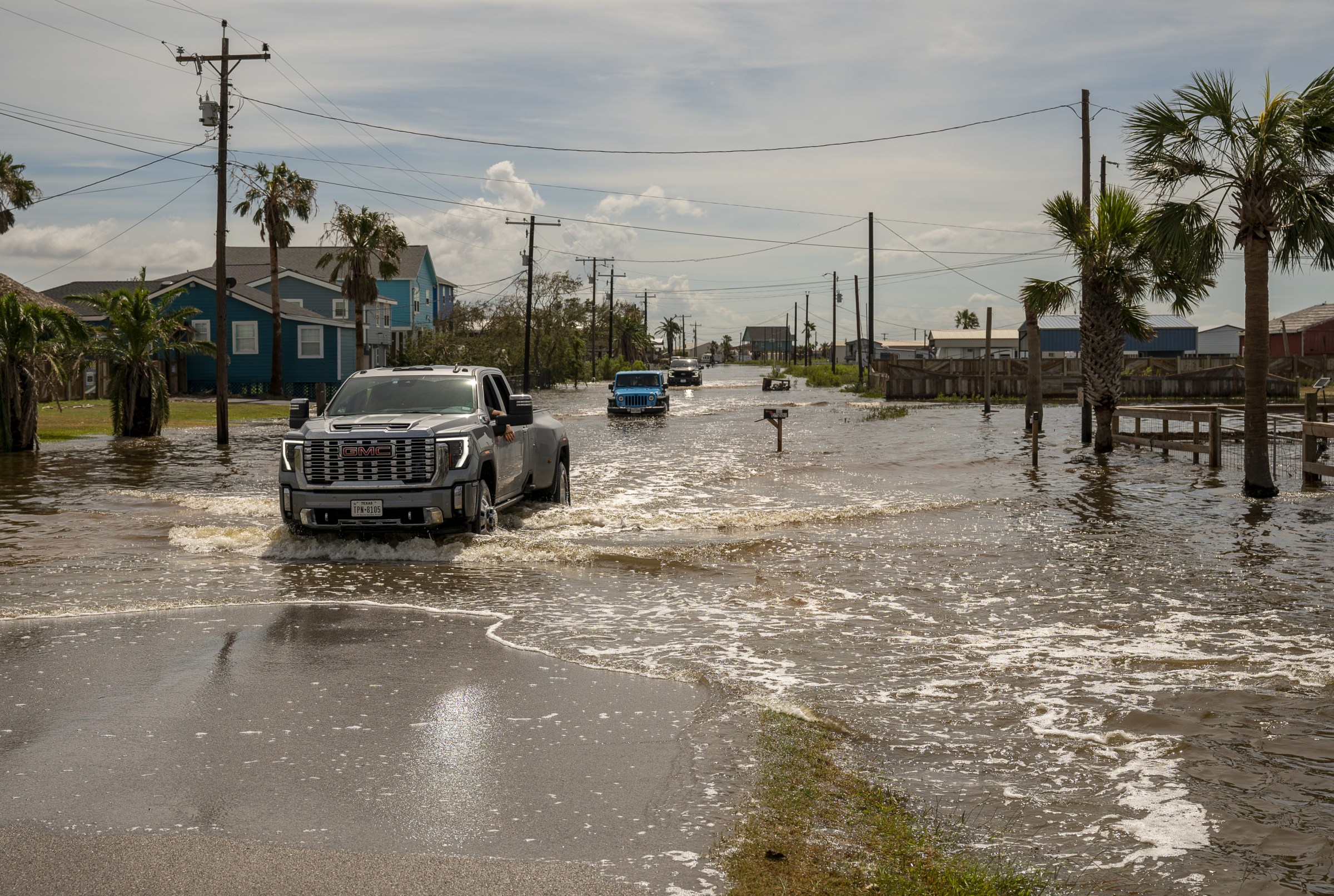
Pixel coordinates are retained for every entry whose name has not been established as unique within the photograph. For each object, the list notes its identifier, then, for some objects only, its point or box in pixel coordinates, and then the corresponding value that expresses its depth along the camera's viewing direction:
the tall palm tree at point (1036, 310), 25.73
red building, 92.25
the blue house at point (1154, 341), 97.00
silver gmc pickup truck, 12.34
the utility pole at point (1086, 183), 28.27
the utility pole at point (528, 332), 61.78
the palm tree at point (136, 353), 29.33
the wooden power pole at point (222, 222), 29.34
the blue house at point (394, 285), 63.06
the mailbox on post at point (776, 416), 26.75
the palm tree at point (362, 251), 56.00
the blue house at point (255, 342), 55.03
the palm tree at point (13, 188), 56.53
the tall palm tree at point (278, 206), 54.24
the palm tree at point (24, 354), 24.61
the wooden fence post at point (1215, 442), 23.12
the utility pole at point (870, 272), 60.03
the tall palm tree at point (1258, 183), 17.39
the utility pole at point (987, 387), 44.31
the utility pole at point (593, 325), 93.31
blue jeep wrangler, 45.00
